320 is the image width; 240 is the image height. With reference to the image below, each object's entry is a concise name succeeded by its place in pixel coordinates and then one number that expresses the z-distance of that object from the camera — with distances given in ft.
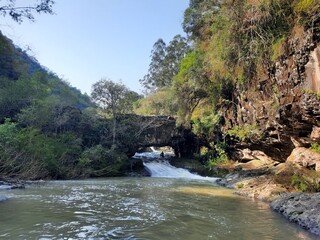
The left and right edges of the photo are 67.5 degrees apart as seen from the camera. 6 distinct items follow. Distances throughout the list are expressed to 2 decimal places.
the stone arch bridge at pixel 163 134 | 71.73
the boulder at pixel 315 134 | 33.52
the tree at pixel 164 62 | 111.48
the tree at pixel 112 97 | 66.50
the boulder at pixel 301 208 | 18.91
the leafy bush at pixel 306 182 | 27.99
